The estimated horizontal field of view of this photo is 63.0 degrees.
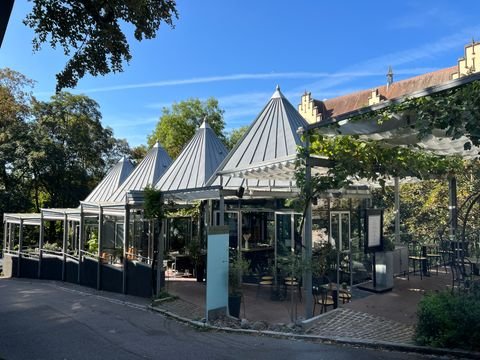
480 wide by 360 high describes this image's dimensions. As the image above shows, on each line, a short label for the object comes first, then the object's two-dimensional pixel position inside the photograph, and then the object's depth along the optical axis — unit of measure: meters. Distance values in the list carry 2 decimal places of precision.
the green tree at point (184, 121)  31.89
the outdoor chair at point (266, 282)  10.21
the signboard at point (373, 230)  9.63
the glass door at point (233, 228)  13.15
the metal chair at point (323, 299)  7.90
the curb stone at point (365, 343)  5.01
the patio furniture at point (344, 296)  8.65
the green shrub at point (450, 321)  5.05
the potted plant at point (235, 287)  8.24
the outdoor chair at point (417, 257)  11.28
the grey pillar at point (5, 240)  20.73
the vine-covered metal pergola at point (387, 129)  5.46
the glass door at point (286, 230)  11.40
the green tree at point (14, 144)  25.92
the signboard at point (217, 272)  7.94
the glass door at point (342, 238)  10.37
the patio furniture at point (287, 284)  9.67
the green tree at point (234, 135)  35.62
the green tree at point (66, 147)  27.17
